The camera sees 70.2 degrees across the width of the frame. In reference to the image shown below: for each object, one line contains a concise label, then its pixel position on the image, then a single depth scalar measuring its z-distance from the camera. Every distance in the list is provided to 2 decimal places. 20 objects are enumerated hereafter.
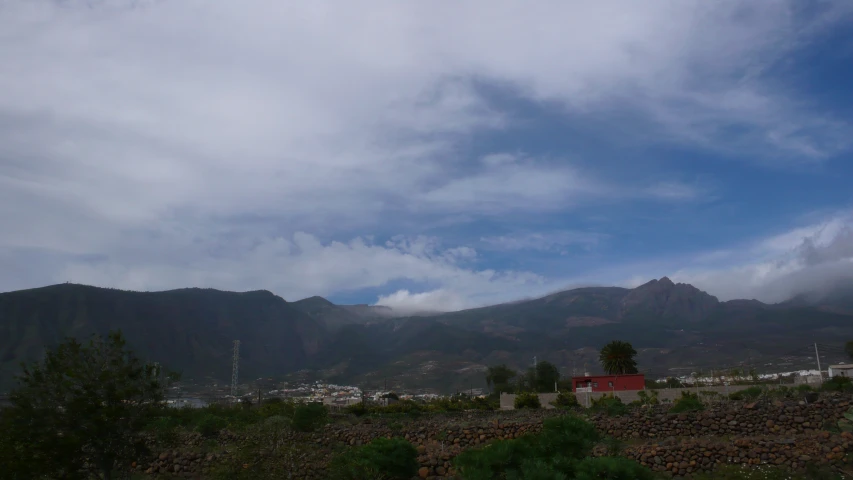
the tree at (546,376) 74.75
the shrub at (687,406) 27.04
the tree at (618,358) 59.06
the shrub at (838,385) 32.00
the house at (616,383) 51.78
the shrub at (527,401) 43.59
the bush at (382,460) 15.22
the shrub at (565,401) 41.78
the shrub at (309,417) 26.75
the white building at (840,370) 52.68
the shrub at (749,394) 32.62
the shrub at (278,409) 18.00
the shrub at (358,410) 41.56
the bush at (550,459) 11.10
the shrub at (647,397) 36.87
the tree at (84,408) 13.83
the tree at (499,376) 87.82
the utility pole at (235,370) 70.26
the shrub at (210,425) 30.35
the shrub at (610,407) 28.47
